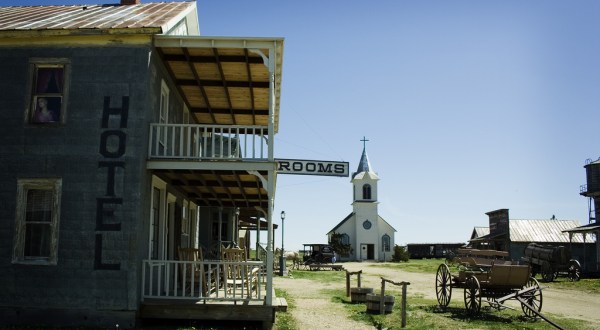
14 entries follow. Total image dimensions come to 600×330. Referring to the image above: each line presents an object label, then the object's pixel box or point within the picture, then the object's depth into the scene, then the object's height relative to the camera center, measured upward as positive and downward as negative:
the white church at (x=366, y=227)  67.62 +1.92
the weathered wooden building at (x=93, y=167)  11.30 +1.53
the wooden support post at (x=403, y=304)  12.79 -1.34
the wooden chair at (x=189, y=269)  11.84 -0.64
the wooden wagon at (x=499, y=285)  14.47 -1.05
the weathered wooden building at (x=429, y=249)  75.12 -0.72
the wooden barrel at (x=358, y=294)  18.09 -1.59
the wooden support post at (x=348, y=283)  20.42 -1.42
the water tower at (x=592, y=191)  39.62 +3.77
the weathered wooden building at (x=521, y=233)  47.44 +0.93
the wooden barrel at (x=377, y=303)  15.26 -1.58
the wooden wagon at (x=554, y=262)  31.27 -0.99
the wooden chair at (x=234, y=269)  11.80 -0.59
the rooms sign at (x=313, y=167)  14.03 +1.84
